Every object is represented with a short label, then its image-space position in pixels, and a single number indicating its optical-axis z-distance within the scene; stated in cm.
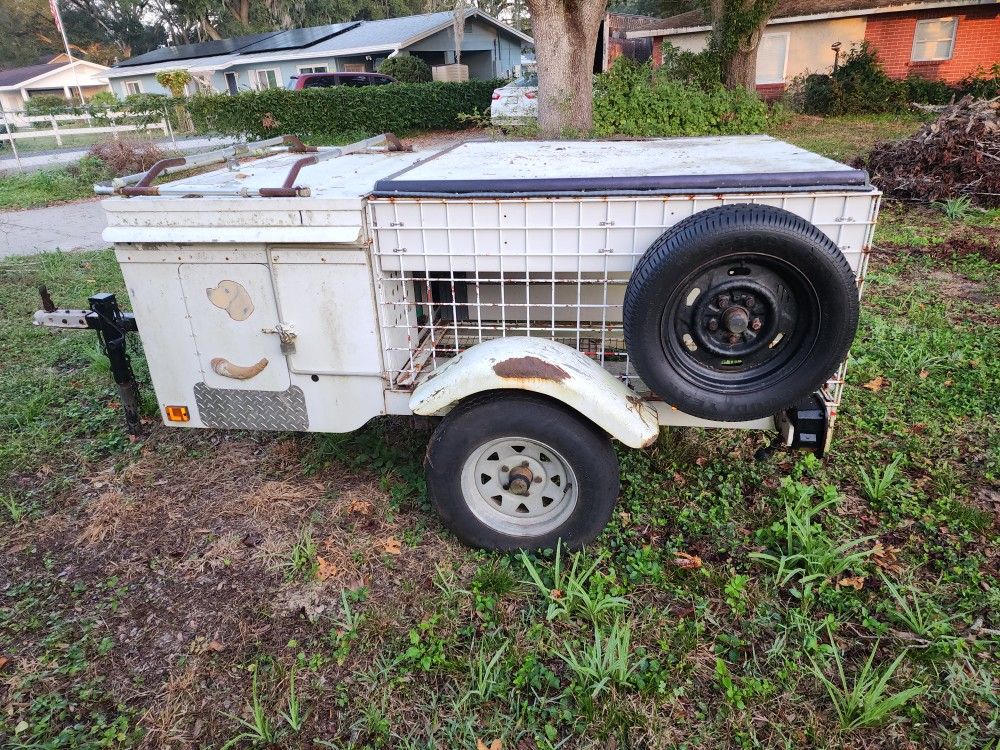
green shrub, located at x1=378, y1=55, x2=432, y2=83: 2653
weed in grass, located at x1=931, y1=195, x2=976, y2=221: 824
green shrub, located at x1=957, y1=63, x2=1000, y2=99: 1892
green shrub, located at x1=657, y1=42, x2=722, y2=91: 1747
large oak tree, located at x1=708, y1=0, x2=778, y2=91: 1701
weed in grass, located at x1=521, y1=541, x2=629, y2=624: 278
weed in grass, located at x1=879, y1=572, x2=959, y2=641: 264
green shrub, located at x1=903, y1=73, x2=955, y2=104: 1952
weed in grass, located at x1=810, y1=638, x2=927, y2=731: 230
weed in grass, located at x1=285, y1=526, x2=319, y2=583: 313
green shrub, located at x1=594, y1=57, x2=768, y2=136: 1370
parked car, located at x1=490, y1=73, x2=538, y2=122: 1472
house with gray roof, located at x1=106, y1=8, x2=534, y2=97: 2955
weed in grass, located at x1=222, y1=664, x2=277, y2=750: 238
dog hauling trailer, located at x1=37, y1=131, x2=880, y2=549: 269
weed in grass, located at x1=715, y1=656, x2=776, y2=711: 243
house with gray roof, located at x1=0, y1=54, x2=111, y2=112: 4508
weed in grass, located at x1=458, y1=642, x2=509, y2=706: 249
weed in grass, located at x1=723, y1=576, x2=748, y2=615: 282
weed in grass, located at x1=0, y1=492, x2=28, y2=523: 362
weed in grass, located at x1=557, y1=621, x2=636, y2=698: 249
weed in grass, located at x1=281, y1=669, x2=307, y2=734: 241
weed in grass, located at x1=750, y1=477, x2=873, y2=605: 292
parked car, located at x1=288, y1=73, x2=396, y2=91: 2339
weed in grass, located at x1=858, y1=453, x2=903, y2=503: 344
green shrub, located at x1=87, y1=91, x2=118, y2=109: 3410
